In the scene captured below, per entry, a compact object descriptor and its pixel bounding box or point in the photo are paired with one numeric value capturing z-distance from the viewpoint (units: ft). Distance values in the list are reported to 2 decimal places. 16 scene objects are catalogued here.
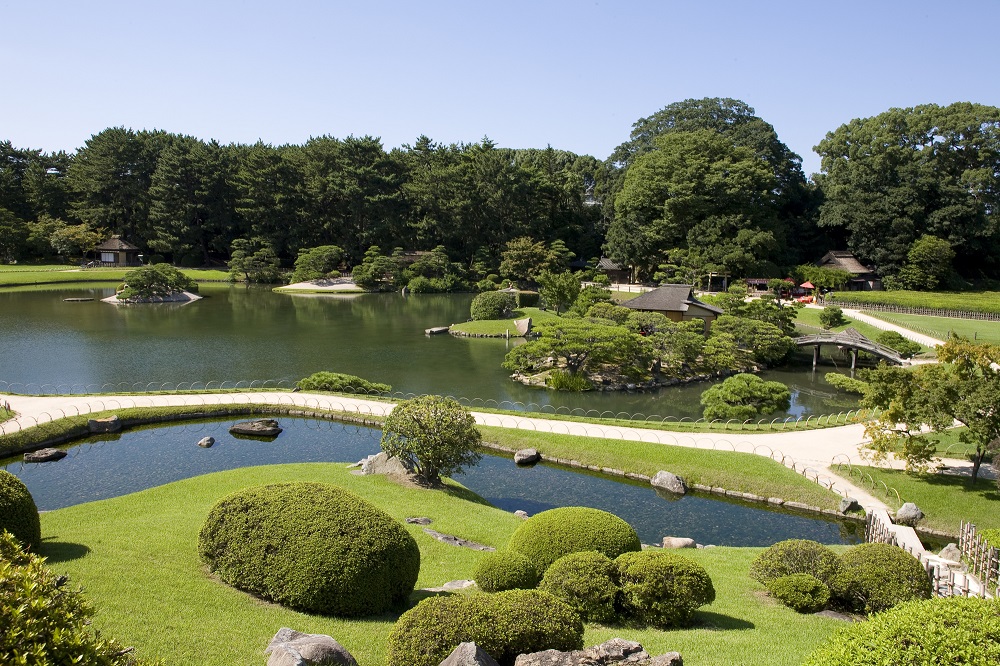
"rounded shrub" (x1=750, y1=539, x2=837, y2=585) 36.36
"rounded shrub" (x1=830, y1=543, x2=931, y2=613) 33.88
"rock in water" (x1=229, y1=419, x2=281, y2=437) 76.38
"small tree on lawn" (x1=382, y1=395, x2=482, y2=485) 56.80
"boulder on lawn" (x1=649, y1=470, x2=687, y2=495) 64.39
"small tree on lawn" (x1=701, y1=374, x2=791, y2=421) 86.53
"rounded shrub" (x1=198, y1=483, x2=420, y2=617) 29.32
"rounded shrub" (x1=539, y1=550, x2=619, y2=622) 30.60
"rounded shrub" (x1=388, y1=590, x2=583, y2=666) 23.12
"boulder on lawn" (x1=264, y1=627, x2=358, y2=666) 22.27
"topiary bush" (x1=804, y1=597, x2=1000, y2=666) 19.17
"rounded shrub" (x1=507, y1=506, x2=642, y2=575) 35.78
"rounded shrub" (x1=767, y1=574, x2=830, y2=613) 34.42
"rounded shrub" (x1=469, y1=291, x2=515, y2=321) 162.50
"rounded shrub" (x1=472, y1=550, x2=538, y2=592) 31.14
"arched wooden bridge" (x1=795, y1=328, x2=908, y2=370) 119.31
